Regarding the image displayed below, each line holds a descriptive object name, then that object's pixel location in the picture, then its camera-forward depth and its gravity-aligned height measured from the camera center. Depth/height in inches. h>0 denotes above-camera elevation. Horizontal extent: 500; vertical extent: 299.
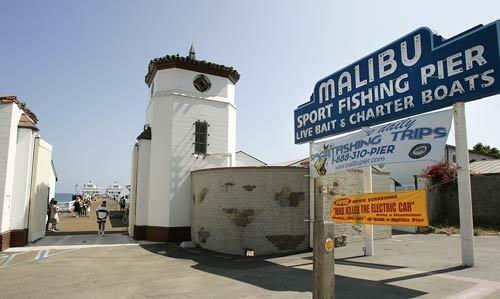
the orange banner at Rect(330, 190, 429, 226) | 297.1 -7.5
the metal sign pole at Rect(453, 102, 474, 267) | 318.3 +14.7
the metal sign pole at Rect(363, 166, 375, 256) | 432.8 -37.5
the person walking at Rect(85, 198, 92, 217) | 1209.6 -33.4
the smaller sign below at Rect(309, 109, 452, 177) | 322.7 +58.4
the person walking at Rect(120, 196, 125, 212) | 1169.4 -23.9
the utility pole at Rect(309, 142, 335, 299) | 192.5 -32.9
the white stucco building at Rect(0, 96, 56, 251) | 497.4 +35.1
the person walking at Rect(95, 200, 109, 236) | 666.8 -35.6
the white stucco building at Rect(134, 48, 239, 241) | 619.8 +108.3
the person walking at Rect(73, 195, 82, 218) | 1097.4 -33.3
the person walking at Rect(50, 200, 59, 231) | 745.6 -42.0
